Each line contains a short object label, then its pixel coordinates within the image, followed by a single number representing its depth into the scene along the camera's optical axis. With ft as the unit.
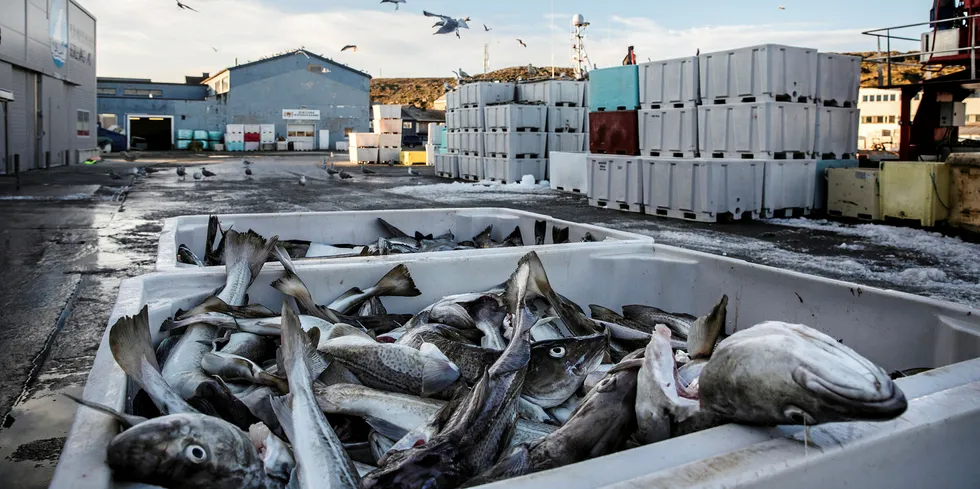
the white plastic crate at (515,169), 68.95
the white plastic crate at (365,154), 121.39
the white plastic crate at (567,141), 70.69
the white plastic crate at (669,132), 45.32
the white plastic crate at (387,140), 121.08
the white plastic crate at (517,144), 68.28
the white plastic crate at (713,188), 42.14
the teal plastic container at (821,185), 45.21
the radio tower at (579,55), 125.29
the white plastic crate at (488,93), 73.36
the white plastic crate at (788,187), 43.06
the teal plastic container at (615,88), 49.44
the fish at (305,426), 5.59
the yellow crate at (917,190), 37.55
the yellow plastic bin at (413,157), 120.98
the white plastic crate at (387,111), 117.39
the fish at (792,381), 4.94
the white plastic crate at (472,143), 73.71
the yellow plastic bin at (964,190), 35.47
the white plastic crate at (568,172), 60.95
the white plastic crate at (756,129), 41.93
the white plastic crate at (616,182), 48.01
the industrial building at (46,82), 78.23
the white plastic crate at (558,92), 69.82
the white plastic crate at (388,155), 121.08
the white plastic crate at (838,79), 43.78
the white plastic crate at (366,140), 121.19
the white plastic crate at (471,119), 73.77
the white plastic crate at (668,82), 45.19
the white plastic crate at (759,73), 41.22
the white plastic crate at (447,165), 80.94
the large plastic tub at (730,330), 4.90
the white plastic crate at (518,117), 67.97
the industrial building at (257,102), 195.72
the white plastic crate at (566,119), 70.44
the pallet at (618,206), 48.32
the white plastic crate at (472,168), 74.02
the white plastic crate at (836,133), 44.83
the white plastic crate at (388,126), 119.44
